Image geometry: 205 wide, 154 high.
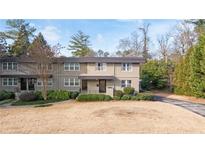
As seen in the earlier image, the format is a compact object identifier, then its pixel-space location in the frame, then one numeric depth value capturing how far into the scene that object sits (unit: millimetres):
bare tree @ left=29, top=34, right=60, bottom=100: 9162
